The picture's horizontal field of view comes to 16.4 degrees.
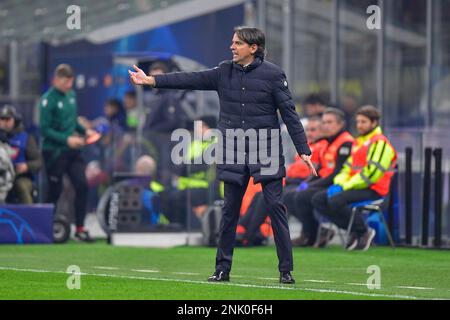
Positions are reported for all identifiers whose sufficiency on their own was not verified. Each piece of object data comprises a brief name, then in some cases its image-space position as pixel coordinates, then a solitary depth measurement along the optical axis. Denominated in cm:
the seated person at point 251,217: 1797
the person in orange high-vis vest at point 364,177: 1730
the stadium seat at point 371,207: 1734
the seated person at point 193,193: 1878
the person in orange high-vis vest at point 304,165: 1808
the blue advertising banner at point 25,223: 1828
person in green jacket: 1942
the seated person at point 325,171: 1786
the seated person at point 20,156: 1908
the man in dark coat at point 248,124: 1223
